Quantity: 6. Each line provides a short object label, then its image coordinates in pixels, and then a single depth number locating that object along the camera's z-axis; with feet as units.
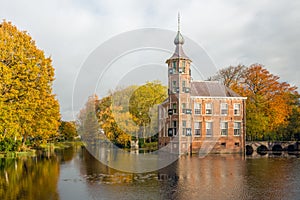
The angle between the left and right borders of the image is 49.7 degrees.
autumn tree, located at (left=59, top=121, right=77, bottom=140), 274.77
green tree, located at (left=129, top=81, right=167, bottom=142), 174.19
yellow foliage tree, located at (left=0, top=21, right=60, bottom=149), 87.30
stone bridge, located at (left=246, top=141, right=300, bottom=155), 159.33
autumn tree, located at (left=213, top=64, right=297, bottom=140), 154.61
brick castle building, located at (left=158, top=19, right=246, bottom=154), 128.26
